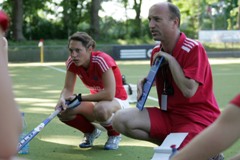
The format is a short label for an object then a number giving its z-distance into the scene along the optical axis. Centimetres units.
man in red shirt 454
